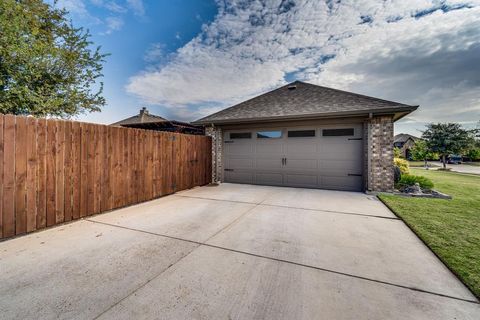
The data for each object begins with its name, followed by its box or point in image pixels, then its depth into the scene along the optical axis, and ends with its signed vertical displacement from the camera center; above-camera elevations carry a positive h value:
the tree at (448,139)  20.72 +2.35
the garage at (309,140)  6.74 +0.79
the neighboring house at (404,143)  39.78 +3.74
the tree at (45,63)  6.93 +3.87
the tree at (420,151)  23.13 +1.22
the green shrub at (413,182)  6.94 -0.79
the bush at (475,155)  29.03 +0.85
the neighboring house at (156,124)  12.51 +2.36
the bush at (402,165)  8.90 -0.22
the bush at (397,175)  7.72 -0.59
